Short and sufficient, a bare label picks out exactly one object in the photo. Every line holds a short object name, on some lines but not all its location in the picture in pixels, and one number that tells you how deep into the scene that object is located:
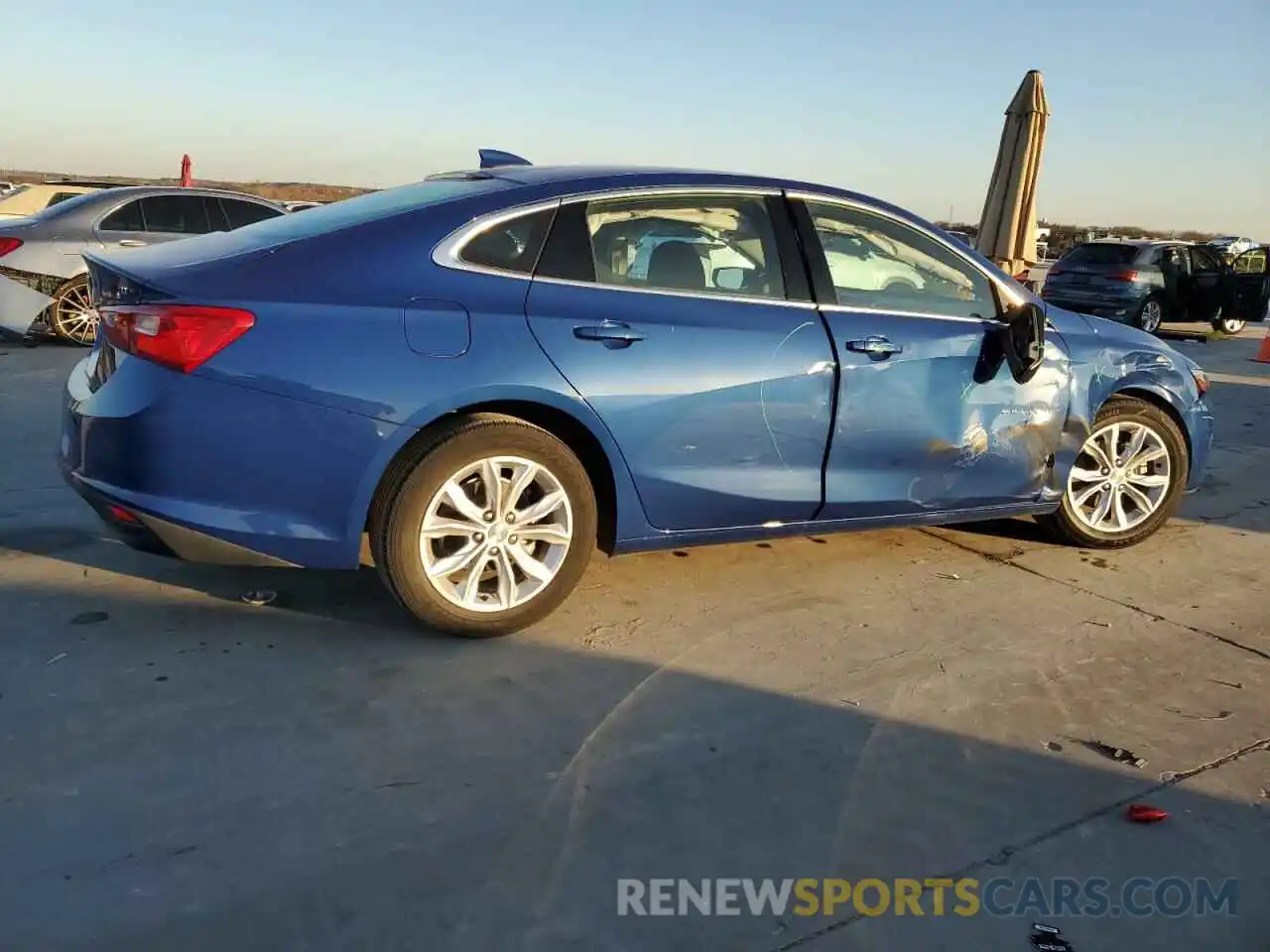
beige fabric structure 10.98
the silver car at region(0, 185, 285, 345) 8.71
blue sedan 3.12
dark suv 14.33
